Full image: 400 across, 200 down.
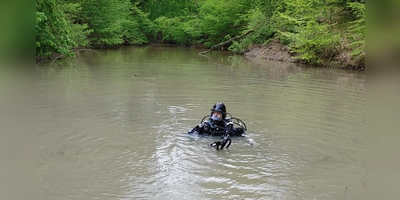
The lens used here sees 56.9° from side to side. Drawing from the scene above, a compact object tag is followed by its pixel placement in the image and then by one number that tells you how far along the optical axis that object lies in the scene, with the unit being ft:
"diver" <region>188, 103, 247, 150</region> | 23.16
